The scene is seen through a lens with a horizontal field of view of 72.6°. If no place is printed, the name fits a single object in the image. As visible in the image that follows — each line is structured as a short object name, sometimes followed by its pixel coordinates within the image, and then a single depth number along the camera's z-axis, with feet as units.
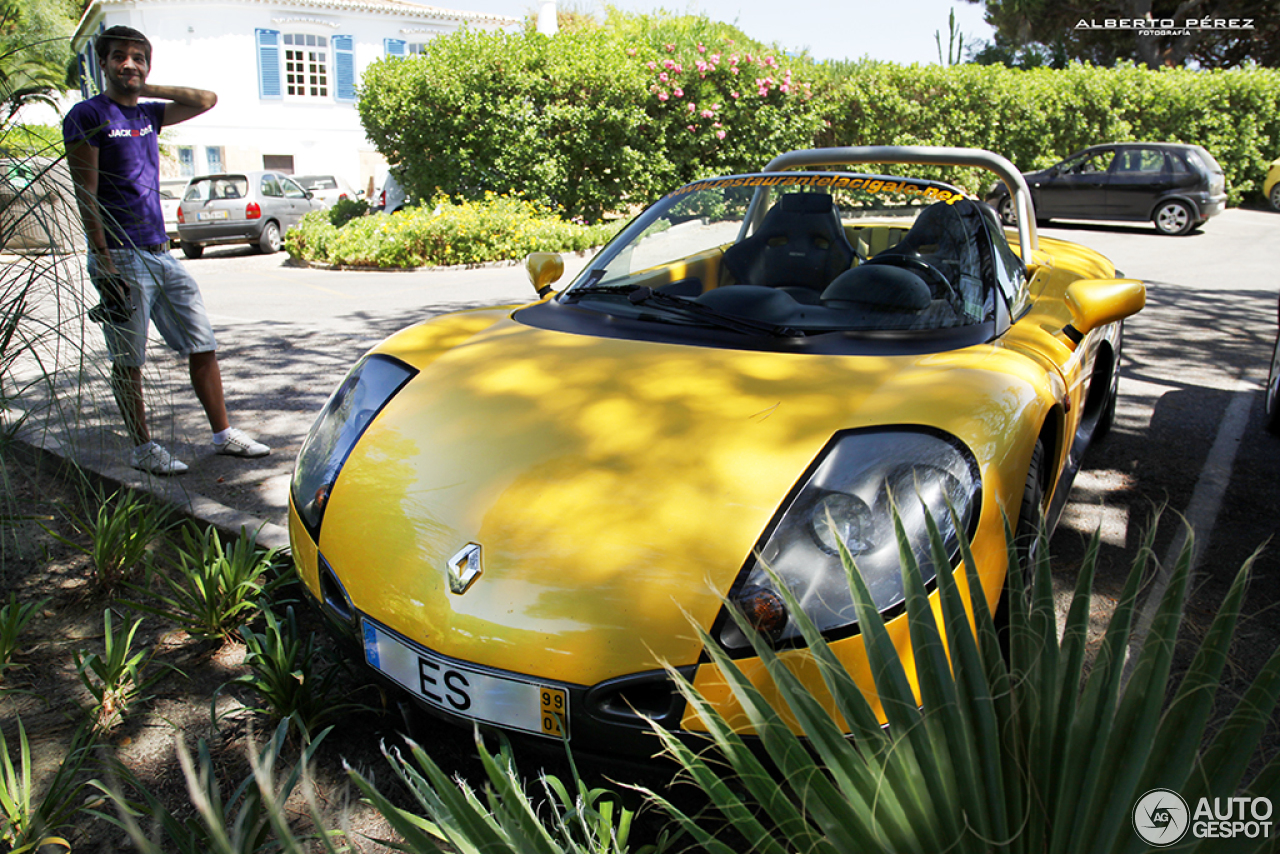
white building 93.30
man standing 8.16
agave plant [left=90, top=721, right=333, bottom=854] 3.68
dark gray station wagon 47.85
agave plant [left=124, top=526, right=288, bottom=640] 8.58
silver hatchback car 49.03
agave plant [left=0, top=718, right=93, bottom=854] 5.78
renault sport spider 5.74
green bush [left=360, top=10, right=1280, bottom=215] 46.55
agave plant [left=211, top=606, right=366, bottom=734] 7.29
